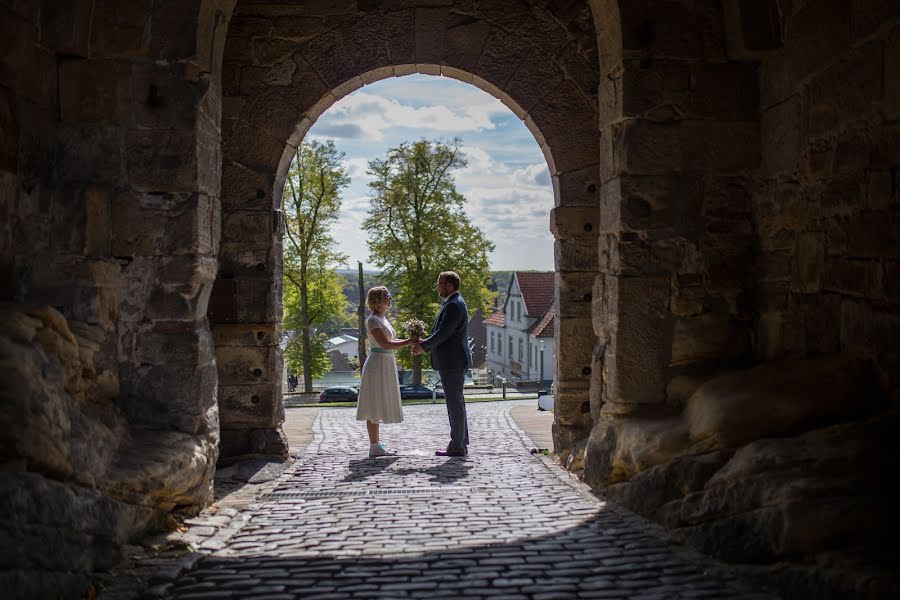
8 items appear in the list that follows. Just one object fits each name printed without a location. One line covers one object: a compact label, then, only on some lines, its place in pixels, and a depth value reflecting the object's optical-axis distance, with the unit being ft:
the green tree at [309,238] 68.44
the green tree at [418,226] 71.77
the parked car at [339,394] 81.14
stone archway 21.01
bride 21.07
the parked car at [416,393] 74.38
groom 20.76
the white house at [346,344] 198.29
